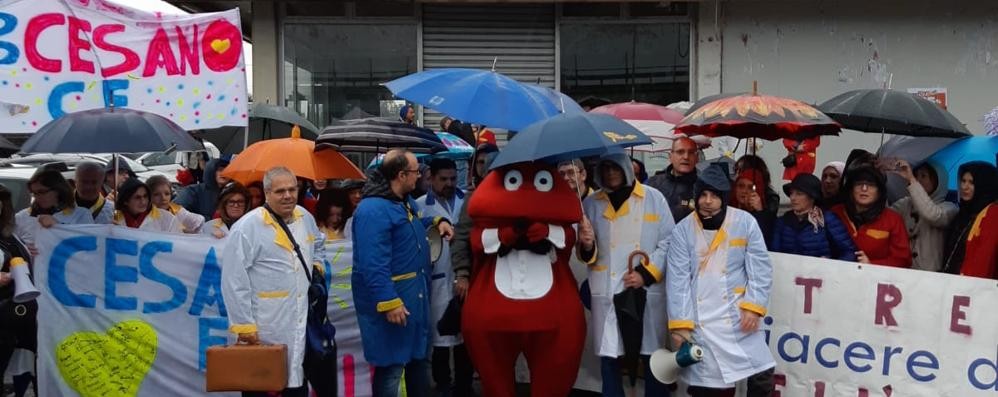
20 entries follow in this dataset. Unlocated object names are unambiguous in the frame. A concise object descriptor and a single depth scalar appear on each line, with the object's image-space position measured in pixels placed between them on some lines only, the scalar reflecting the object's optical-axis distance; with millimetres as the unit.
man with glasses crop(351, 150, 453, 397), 5473
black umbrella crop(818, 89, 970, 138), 6379
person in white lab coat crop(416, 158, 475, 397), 6434
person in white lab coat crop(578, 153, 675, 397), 5855
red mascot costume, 5402
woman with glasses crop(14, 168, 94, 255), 6496
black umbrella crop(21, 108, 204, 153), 5762
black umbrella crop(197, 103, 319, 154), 9741
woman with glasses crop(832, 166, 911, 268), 6094
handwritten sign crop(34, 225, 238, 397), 6457
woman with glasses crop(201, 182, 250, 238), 6547
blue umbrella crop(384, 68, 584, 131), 5570
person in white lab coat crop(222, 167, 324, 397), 5066
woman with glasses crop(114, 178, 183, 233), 6719
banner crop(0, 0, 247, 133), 6219
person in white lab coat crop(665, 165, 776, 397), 5520
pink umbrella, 8297
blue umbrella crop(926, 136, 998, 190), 6582
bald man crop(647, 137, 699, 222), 6520
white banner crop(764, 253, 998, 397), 5625
